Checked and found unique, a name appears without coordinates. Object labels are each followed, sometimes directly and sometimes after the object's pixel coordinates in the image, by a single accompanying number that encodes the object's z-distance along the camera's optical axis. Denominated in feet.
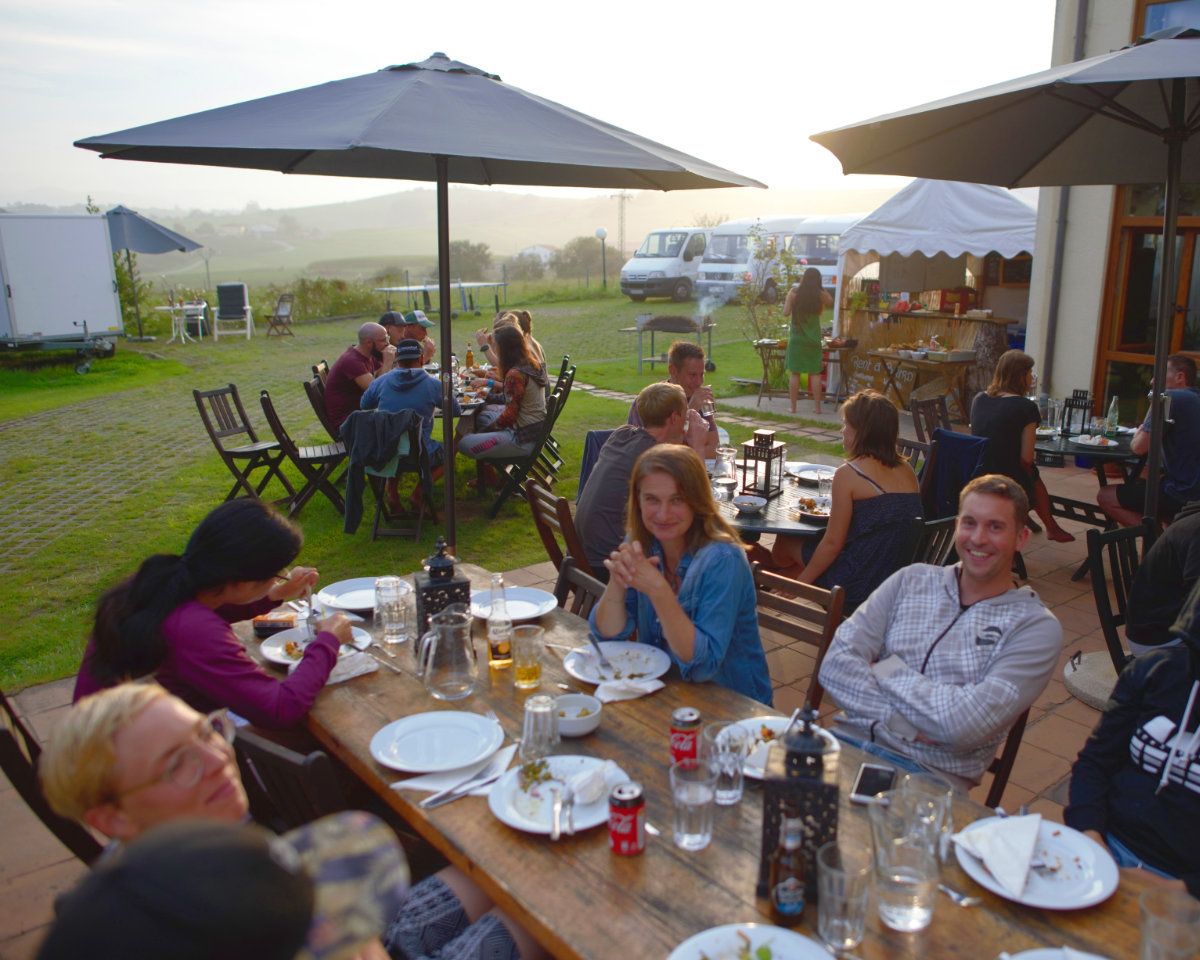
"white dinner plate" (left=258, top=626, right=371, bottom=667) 9.45
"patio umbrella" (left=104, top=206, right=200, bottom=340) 63.72
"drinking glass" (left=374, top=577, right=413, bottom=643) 9.95
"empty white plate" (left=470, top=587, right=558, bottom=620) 10.44
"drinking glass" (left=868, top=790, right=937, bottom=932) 5.47
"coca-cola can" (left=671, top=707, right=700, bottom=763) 7.02
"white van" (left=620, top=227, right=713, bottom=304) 81.41
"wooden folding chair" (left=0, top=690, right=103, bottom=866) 7.43
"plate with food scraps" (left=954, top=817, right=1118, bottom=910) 5.68
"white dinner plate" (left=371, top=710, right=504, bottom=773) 7.39
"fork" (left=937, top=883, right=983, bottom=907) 5.68
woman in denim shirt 8.67
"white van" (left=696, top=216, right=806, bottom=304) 79.41
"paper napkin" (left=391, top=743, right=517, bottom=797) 7.11
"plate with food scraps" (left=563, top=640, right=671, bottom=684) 8.86
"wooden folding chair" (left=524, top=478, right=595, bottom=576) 12.90
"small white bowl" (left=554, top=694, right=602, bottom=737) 7.71
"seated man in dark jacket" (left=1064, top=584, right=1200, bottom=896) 7.20
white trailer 50.26
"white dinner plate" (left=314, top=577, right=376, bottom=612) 10.83
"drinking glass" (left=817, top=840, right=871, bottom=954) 5.28
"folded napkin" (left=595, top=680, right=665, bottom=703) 8.45
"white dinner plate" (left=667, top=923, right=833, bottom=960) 5.22
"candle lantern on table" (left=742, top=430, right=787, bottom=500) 15.44
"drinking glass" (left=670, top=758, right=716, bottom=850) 6.23
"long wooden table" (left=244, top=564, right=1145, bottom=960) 5.39
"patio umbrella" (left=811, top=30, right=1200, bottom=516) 11.12
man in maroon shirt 24.88
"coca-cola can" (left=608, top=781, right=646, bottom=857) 6.08
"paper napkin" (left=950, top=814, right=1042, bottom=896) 5.82
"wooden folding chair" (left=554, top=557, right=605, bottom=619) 11.19
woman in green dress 35.45
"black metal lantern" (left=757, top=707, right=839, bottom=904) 5.54
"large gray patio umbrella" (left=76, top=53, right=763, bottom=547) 10.38
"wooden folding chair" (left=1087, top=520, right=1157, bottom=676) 11.85
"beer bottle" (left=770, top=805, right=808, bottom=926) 5.51
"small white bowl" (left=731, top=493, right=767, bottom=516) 14.87
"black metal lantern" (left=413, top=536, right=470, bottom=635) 9.57
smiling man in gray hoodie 8.20
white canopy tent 34.37
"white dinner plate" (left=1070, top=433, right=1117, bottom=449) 19.36
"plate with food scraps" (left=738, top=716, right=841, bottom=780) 7.09
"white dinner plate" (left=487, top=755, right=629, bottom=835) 6.48
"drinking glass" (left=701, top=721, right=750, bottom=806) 6.68
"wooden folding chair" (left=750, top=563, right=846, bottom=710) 9.37
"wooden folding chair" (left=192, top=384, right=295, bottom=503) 23.53
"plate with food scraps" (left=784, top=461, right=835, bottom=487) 16.72
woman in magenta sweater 8.00
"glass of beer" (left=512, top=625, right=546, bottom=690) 8.77
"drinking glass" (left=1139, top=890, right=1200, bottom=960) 4.89
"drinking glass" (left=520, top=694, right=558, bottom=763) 7.25
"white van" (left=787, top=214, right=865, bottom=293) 59.88
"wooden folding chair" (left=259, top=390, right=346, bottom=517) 23.27
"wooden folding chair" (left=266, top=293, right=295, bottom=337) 68.69
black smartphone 6.80
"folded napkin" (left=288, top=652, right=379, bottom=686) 9.00
